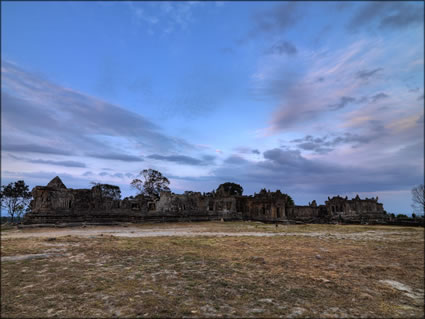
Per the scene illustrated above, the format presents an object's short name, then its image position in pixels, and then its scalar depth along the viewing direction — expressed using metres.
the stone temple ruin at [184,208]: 25.56
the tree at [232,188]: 76.81
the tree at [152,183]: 45.00
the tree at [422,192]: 57.20
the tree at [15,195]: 40.72
